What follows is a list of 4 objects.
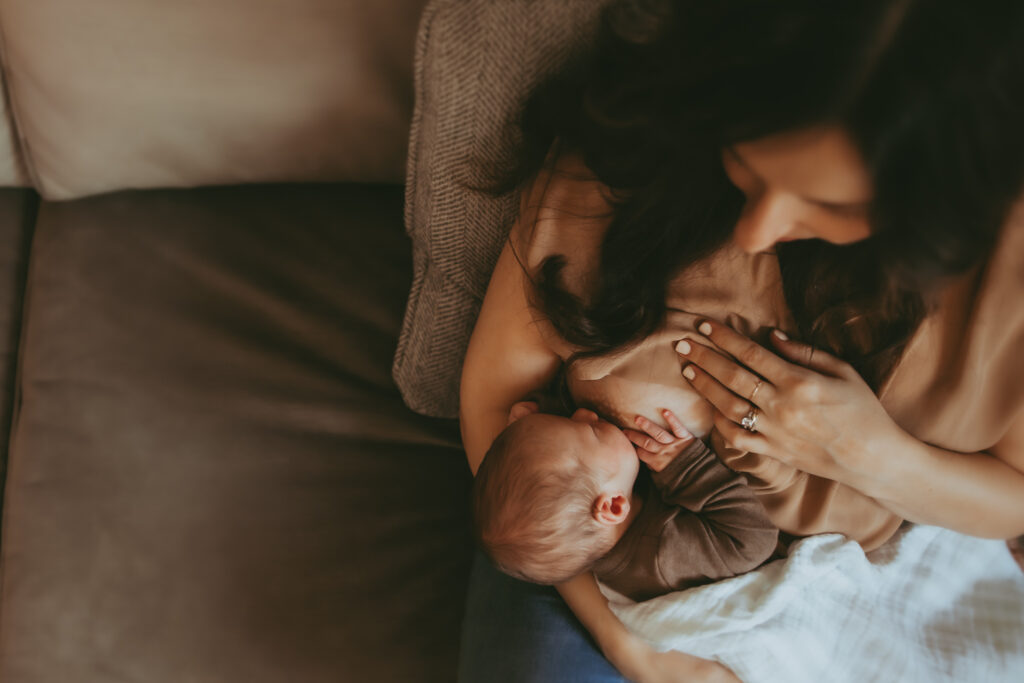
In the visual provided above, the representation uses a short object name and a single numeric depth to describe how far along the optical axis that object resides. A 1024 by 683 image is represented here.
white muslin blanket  0.94
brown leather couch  1.12
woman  0.56
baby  0.93
